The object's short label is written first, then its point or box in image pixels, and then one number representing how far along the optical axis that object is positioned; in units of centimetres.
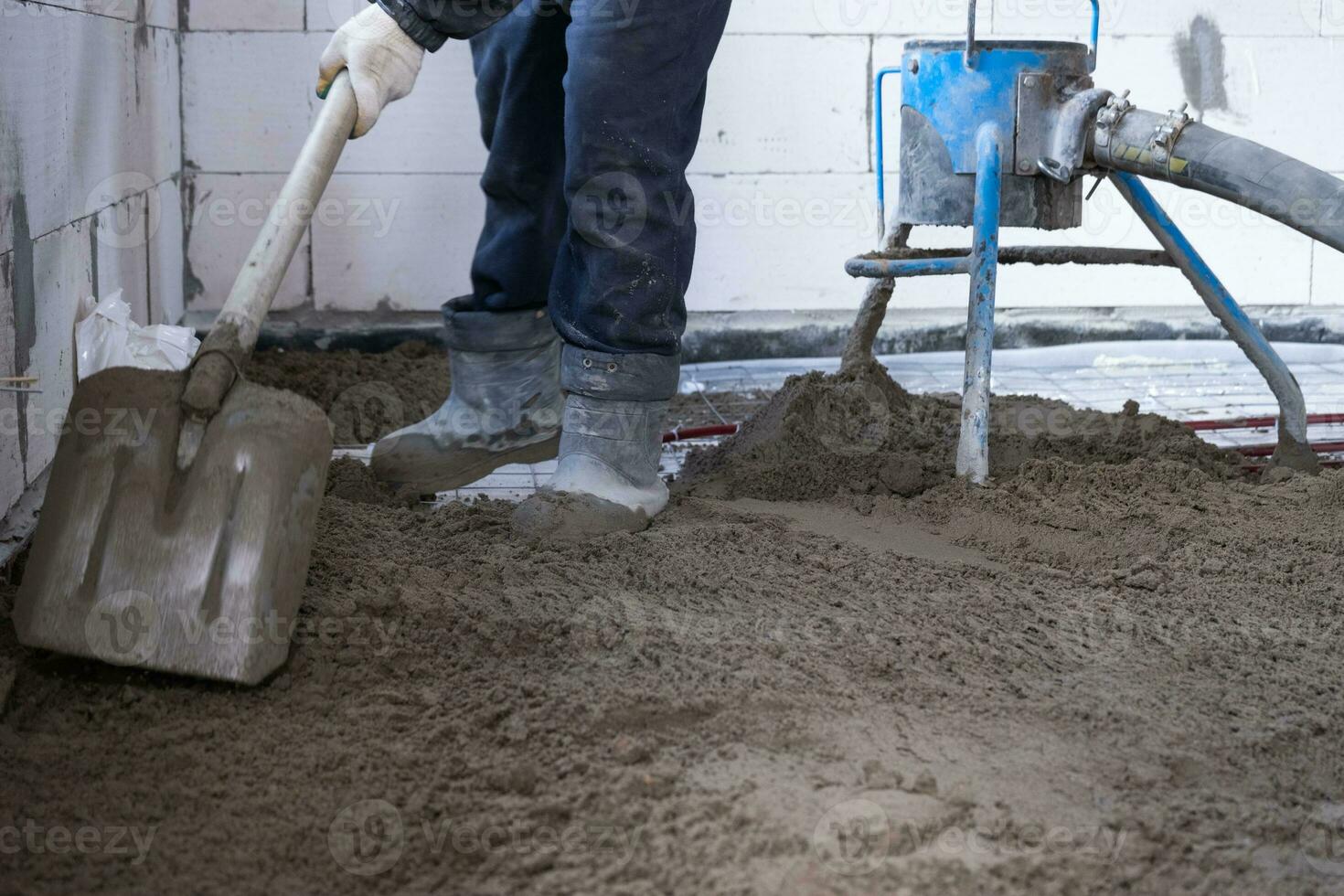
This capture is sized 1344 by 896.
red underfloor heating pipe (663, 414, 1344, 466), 641
